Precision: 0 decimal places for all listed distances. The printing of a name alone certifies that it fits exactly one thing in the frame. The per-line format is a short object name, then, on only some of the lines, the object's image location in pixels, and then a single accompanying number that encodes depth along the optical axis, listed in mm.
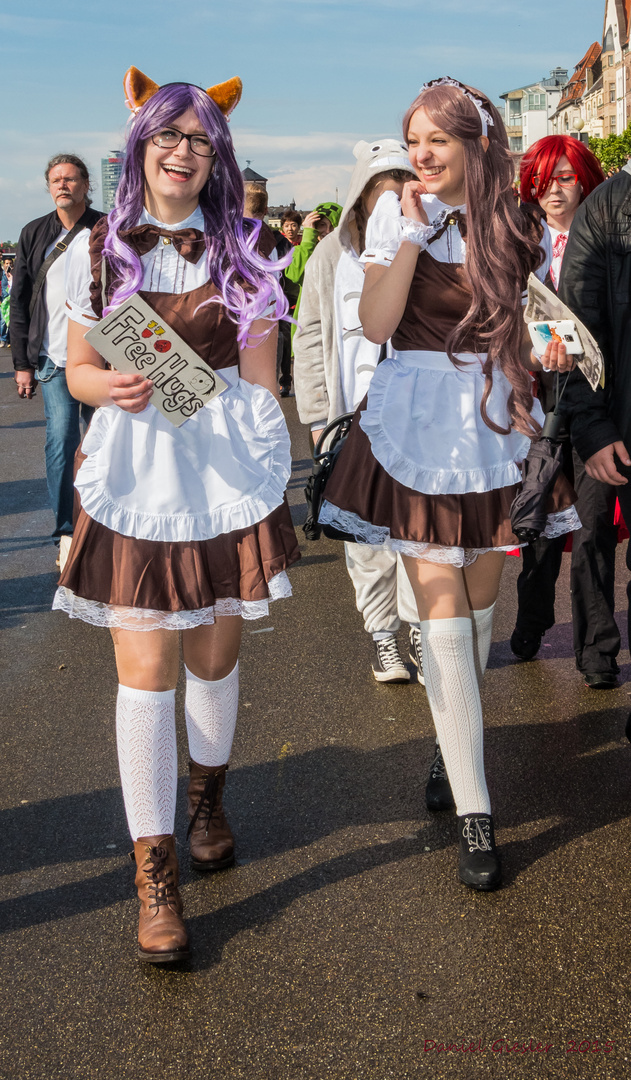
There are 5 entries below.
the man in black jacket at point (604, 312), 3422
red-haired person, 4621
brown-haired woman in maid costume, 3102
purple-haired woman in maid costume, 2922
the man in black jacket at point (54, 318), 6715
